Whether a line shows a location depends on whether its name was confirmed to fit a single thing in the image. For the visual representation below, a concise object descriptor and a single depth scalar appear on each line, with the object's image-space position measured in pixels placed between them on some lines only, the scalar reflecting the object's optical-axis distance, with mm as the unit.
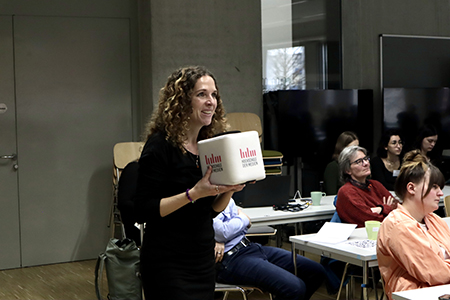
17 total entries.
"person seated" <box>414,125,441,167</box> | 6254
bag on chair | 3512
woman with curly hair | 1859
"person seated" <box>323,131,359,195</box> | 5246
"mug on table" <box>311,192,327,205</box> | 4359
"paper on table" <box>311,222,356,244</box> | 3092
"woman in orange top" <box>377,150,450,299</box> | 2338
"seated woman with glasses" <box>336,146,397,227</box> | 3787
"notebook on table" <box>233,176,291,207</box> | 4211
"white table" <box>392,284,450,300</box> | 2002
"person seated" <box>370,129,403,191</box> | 5512
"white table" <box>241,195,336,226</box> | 3832
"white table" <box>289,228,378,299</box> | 2795
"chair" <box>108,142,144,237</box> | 5176
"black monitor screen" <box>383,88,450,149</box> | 6551
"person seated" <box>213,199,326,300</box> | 2977
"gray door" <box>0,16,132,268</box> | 5504
